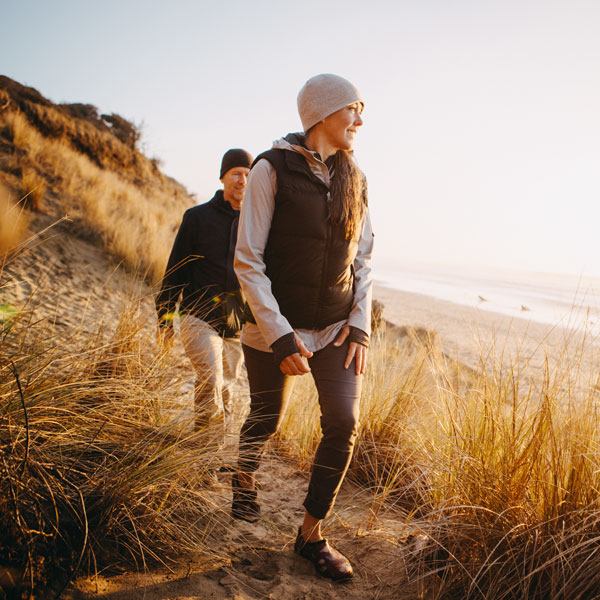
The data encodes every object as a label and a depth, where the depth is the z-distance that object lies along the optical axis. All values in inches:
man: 117.2
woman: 75.2
